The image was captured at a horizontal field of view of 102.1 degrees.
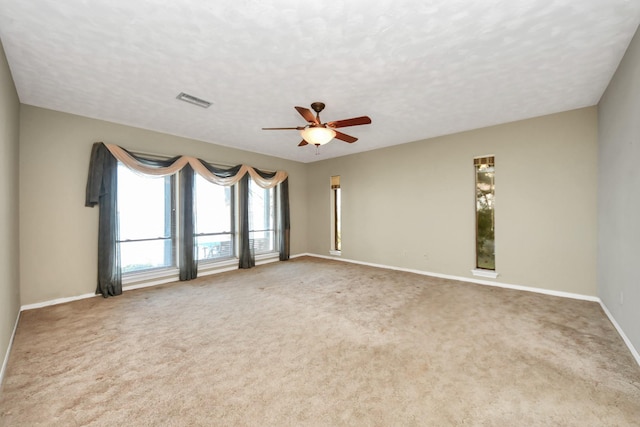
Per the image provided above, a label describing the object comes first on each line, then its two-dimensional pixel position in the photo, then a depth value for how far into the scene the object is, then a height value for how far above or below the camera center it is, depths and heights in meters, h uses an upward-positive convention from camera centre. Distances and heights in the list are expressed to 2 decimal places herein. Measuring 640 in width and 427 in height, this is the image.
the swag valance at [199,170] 3.98 +0.84
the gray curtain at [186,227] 4.69 -0.22
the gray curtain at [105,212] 3.76 +0.07
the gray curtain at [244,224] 5.61 -0.21
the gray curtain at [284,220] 6.46 -0.15
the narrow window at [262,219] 5.95 -0.12
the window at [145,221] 4.15 -0.09
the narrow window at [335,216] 6.67 -0.07
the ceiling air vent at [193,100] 3.14 +1.46
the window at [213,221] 5.09 -0.12
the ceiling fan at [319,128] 2.91 +1.00
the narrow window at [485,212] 4.38 -0.02
